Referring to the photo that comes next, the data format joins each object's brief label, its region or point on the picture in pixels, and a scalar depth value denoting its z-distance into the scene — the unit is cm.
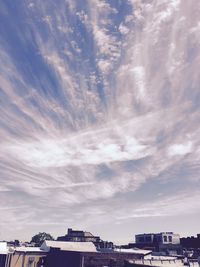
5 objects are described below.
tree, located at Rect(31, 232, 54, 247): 10176
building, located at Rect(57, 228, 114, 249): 7627
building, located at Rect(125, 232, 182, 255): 7481
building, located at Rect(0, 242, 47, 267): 5248
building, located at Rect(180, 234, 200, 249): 8582
